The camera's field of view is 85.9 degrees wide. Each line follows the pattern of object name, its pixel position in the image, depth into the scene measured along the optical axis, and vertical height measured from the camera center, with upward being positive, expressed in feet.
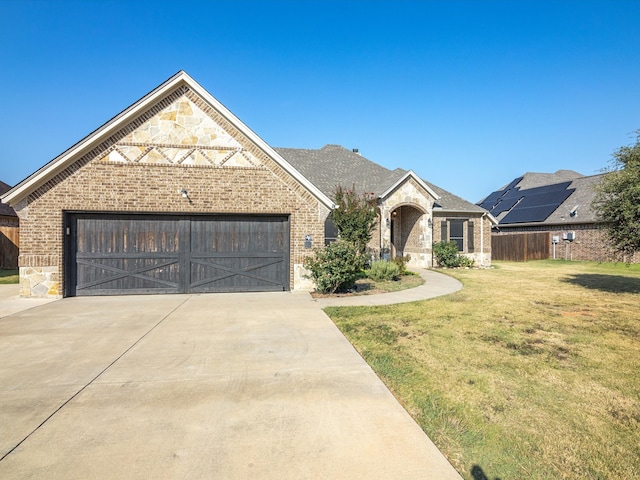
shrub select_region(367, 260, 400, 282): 46.65 -4.46
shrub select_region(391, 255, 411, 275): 51.31 -3.59
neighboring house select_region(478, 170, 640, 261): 81.76 +6.10
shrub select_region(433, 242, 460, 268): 66.69 -2.89
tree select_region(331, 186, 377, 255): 45.88 +2.59
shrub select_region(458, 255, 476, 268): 68.08 -4.55
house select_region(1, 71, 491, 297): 34.53 +3.26
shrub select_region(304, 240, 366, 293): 36.14 -2.82
